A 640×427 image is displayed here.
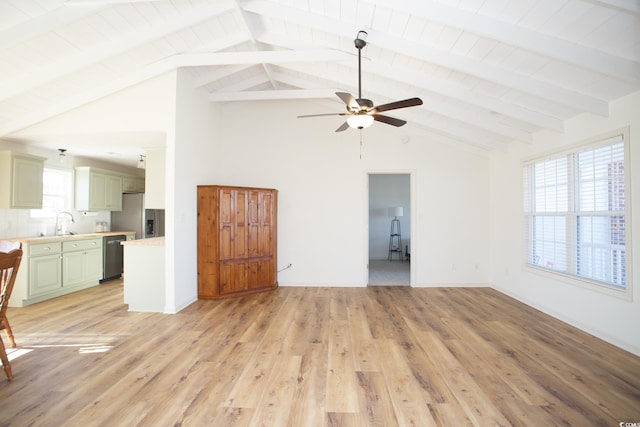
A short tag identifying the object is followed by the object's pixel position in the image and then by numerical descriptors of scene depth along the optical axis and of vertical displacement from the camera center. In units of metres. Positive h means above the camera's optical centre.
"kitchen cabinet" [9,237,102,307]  4.04 -0.79
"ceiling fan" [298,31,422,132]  2.76 +1.10
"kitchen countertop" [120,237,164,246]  3.88 -0.32
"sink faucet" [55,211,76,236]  5.19 -0.16
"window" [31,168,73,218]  5.04 +0.48
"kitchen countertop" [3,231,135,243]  4.14 -0.29
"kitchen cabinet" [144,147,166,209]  4.17 +0.64
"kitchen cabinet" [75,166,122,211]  5.45 +0.58
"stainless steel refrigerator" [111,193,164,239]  6.06 +0.03
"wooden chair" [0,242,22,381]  2.11 -0.48
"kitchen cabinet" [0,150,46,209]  4.09 +0.58
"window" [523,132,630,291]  2.96 +0.09
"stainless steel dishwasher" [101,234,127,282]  5.37 -0.72
